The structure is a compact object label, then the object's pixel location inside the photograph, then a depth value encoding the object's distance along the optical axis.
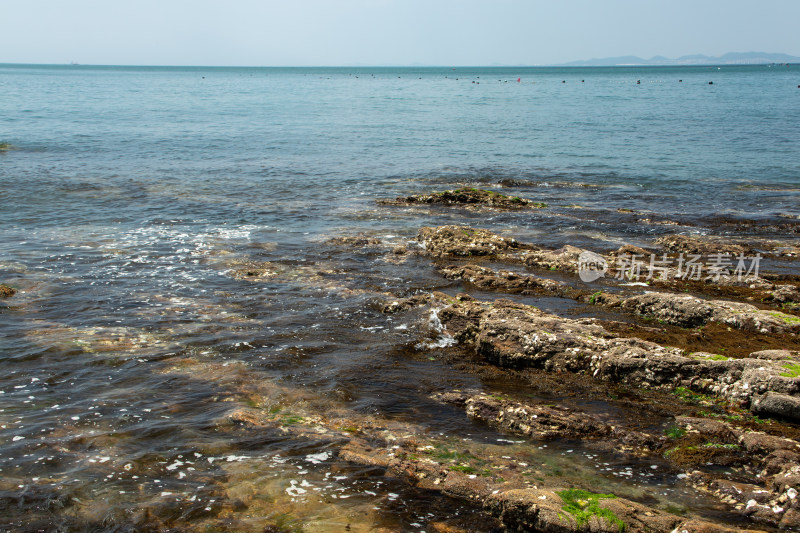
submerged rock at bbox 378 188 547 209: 21.52
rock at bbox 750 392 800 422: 7.45
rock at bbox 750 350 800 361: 8.27
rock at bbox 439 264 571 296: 12.76
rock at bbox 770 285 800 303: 11.59
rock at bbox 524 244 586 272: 14.20
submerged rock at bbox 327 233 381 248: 16.77
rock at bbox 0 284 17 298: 12.38
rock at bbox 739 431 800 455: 6.84
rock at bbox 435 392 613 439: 7.53
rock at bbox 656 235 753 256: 15.25
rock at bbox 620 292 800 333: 10.07
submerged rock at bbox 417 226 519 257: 15.69
